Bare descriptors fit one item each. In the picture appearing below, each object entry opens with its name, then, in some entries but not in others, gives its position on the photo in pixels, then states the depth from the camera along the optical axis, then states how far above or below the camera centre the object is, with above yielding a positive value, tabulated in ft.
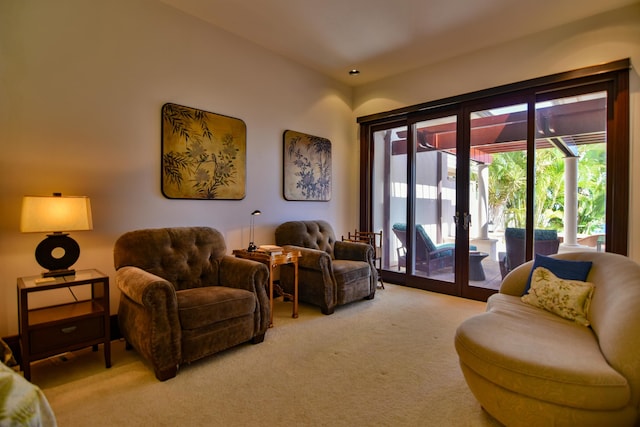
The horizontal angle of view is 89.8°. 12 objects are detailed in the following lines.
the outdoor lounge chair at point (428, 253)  13.97 -1.90
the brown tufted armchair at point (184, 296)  6.91 -2.11
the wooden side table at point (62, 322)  6.49 -2.41
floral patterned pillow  6.83 -1.89
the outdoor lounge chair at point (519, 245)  11.57 -1.26
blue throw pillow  7.46 -1.36
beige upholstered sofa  4.49 -2.30
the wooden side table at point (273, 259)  10.36 -1.59
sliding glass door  10.57 +1.21
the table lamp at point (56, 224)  6.84 -0.30
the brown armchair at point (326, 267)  11.21 -2.09
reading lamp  11.02 -1.16
